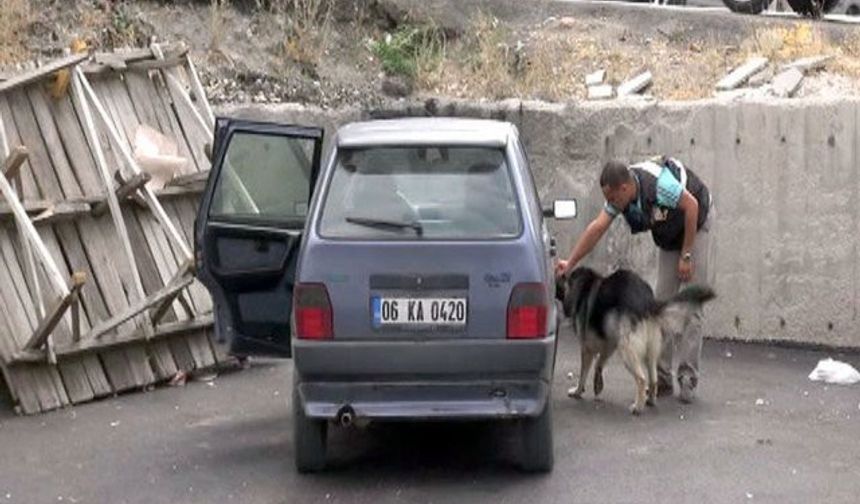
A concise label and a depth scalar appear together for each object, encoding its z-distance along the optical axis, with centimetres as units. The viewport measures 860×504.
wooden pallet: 1105
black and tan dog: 1047
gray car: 870
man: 1069
